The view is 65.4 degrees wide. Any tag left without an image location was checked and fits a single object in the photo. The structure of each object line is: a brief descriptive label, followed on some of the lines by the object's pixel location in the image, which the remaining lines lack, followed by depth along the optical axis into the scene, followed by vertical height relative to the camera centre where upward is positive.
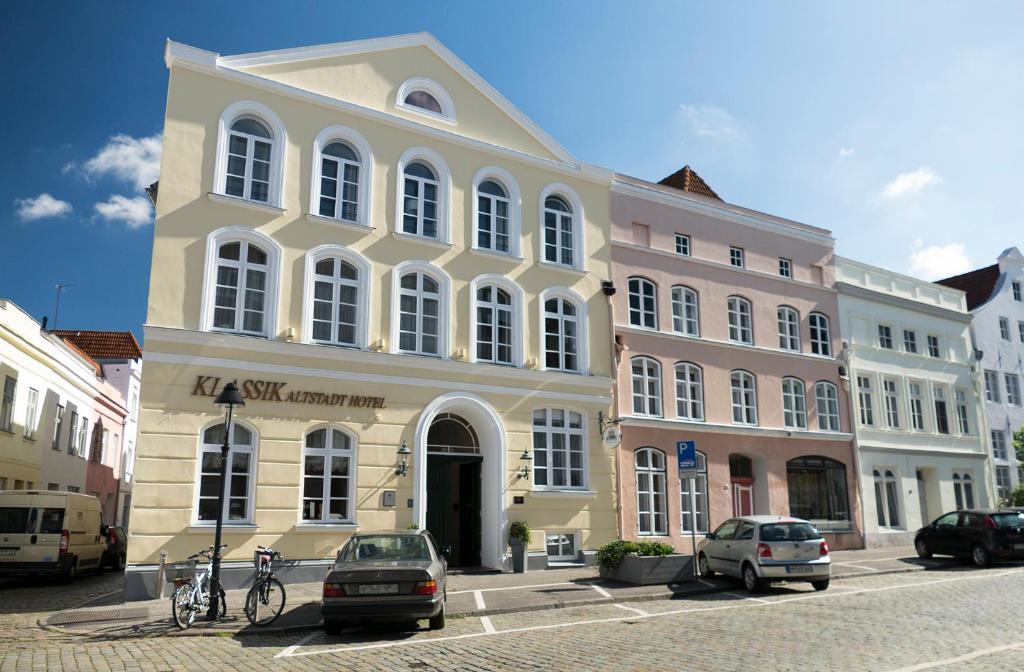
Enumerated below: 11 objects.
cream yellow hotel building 17.19 +4.64
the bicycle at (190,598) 12.21 -1.39
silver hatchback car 16.19 -0.94
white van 19.14 -0.60
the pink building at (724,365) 24.11 +4.56
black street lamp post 12.98 -0.60
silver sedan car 11.35 -1.20
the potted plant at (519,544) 19.94 -0.91
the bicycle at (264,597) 12.46 -1.39
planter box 16.72 -1.31
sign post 17.47 +1.01
